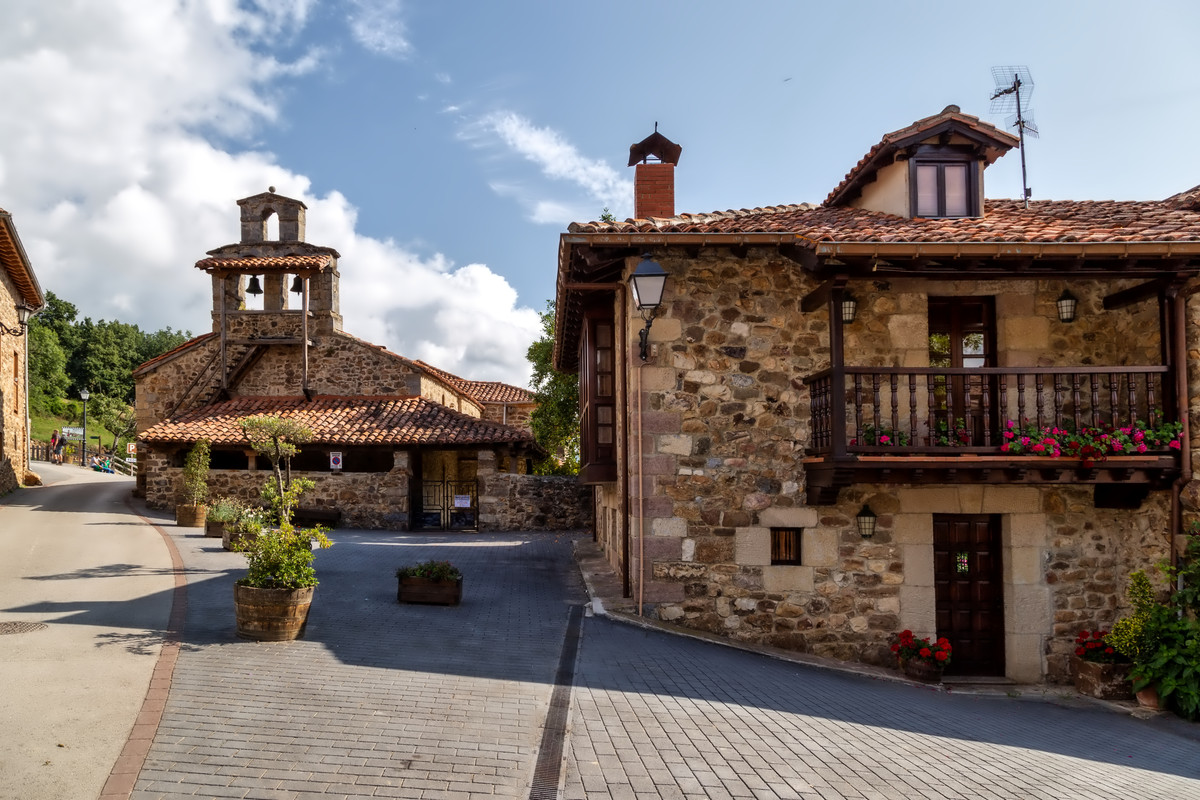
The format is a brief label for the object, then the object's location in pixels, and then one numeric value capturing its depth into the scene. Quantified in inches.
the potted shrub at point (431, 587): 415.2
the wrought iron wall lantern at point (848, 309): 383.9
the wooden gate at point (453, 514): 864.9
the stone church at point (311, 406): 841.5
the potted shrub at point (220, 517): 642.2
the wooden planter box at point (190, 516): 731.4
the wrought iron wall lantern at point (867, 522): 385.1
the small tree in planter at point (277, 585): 323.6
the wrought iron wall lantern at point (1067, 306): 388.8
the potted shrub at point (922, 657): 367.9
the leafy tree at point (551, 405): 1020.5
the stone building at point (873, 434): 374.9
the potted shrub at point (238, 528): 460.4
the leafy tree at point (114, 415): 1995.6
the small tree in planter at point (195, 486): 732.7
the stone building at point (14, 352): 859.4
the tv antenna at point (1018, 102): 501.0
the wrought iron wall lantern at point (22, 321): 872.9
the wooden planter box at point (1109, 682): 351.6
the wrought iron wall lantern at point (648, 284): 340.2
